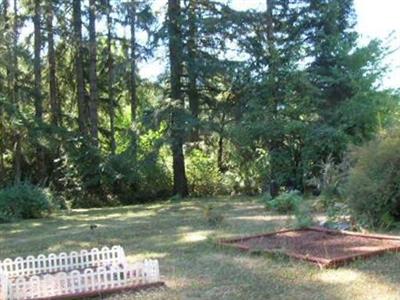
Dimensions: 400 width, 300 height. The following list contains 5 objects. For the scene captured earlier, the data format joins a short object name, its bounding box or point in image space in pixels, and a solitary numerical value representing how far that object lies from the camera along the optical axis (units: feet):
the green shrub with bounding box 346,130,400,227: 27.45
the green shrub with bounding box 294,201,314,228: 28.22
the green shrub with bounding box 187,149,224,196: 67.01
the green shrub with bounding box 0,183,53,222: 46.95
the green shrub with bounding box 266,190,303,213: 37.47
